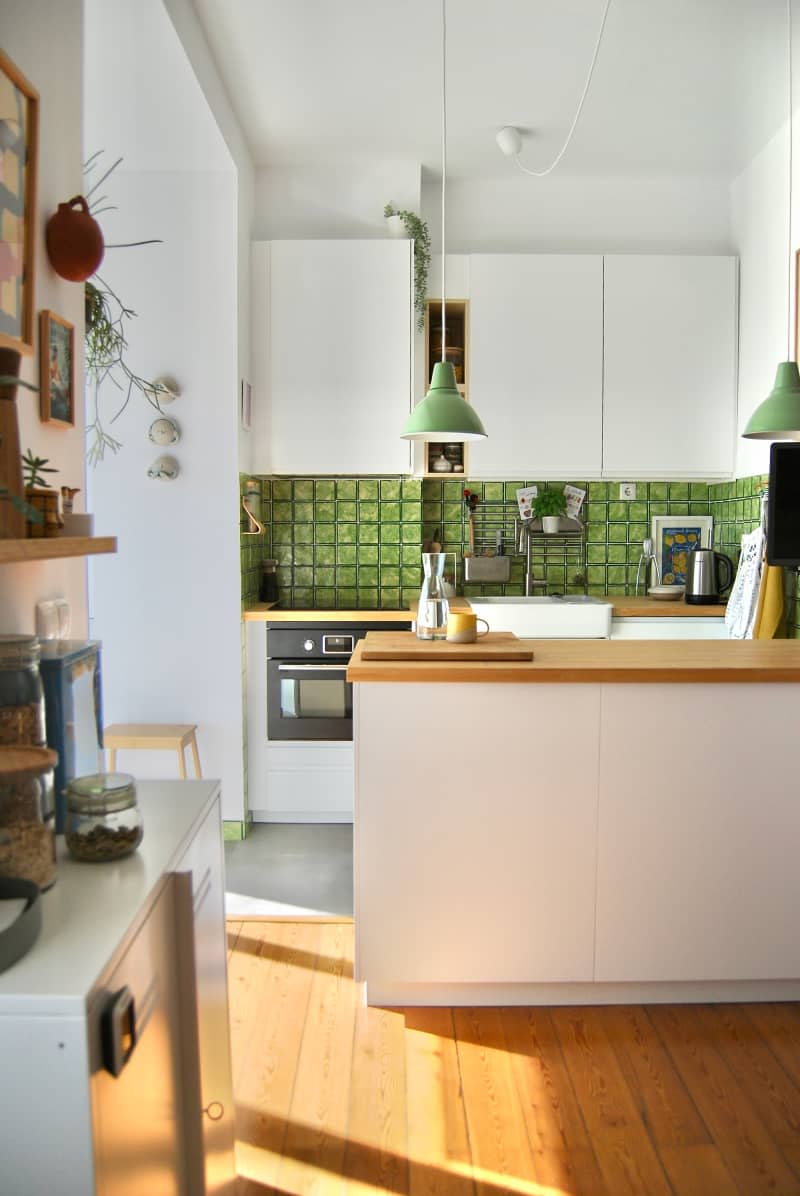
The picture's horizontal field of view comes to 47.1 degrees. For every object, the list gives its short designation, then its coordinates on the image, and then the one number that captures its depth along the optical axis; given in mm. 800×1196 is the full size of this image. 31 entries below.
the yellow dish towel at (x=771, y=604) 3742
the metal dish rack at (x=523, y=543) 4656
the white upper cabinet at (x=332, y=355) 4078
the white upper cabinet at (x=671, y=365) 4246
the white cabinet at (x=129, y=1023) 964
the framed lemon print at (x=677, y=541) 4680
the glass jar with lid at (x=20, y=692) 1331
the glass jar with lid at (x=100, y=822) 1351
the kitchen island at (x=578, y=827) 2412
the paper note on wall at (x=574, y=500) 4660
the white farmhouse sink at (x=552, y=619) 4070
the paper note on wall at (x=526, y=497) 4625
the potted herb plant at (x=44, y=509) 1483
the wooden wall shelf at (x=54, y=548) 1241
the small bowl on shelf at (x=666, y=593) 4469
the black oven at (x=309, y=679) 3980
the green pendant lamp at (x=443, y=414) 2686
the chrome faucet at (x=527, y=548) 4594
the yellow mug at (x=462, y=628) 2598
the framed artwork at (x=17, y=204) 1585
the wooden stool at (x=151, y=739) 3480
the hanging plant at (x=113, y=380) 3654
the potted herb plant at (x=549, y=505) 4570
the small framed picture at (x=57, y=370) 1775
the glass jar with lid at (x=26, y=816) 1184
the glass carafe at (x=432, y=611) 2687
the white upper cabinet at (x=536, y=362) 4246
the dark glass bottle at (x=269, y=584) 4387
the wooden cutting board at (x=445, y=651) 2461
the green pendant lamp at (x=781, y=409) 2797
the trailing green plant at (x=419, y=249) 4117
